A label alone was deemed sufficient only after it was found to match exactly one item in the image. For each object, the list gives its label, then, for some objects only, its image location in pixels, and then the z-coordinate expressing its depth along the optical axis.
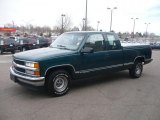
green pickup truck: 3.75
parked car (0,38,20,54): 13.43
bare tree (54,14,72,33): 35.33
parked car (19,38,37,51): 14.58
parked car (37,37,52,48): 15.61
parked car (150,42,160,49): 22.92
